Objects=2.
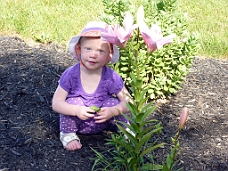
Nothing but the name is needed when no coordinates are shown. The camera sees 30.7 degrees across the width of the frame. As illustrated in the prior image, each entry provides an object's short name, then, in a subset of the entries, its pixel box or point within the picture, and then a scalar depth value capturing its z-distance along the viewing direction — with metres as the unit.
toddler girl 3.16
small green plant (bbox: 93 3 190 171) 2.28
